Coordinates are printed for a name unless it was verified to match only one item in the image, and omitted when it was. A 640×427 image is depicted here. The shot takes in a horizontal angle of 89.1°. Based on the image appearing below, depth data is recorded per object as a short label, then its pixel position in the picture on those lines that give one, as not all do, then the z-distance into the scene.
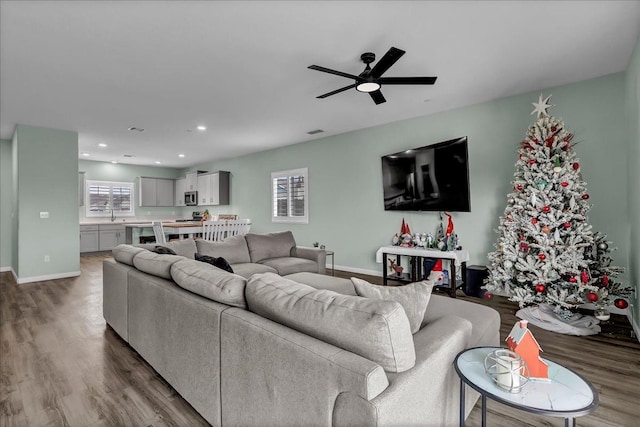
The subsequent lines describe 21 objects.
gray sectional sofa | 1.10
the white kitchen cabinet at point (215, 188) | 8.62
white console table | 4.21
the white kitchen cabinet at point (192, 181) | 9.37
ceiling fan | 2.74
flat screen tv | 4.33
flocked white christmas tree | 3.17
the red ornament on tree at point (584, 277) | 3.09
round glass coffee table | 1.09
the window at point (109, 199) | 8.80
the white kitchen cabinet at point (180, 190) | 9.86
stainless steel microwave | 9.35
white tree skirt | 3.09
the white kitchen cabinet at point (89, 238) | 8.05
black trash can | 4.25
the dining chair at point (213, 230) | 5.29
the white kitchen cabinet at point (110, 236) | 8.42
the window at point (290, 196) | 6.82
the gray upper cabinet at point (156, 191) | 9.51
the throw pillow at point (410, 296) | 1.47
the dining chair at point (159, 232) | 4.96
